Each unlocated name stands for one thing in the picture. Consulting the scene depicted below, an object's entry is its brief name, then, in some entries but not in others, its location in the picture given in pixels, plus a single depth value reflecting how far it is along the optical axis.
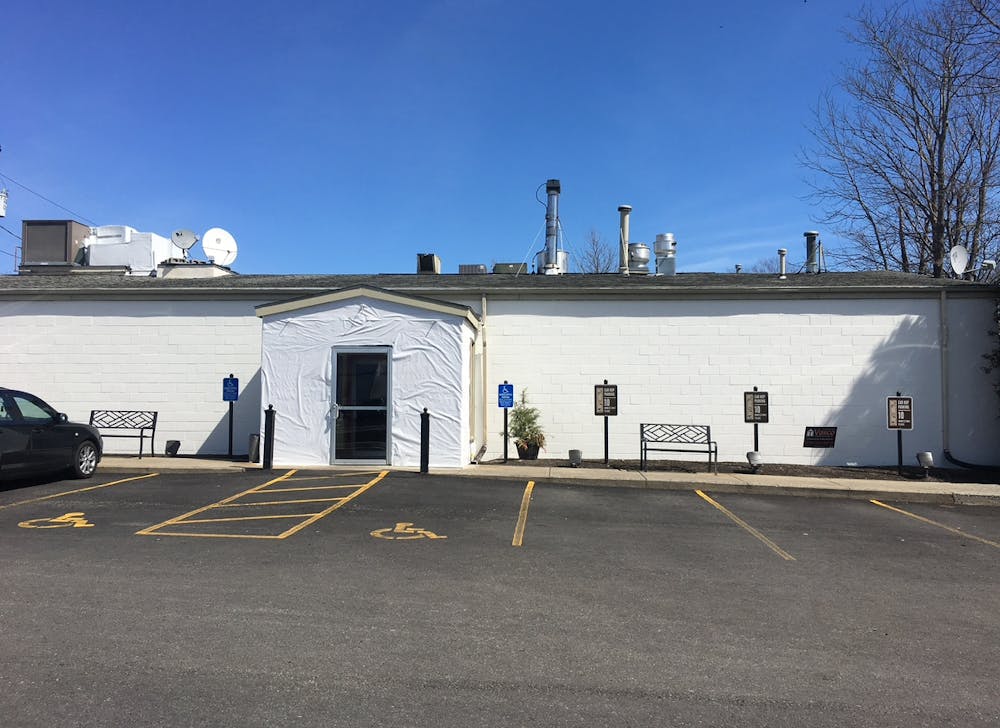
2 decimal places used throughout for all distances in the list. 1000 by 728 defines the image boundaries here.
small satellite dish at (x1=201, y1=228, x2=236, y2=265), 19.52
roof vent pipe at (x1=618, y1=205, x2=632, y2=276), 19.05
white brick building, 14.68
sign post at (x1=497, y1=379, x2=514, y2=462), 14.00
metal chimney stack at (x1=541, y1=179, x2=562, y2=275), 21.86
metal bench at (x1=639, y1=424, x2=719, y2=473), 14.37
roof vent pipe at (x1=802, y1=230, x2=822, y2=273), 20.33
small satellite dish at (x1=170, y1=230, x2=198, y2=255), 20.36
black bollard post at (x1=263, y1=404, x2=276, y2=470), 12.64
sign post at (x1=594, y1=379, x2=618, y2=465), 14.41
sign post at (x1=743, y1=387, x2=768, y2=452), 14.25
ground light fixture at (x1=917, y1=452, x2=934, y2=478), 13.20
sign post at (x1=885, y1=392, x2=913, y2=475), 13.60
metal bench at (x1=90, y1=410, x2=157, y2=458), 15.17
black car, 10.06
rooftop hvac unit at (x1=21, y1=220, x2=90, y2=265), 24.17
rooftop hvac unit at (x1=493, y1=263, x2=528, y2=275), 20.53
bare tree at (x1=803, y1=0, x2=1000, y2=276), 24.52
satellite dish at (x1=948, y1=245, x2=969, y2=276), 15.86
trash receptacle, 13.49
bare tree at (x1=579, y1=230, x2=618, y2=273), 41.03
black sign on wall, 14.09
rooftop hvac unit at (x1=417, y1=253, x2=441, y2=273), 20.88
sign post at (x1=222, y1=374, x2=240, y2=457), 14.51
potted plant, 14.63
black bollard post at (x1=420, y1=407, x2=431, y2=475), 12.27
